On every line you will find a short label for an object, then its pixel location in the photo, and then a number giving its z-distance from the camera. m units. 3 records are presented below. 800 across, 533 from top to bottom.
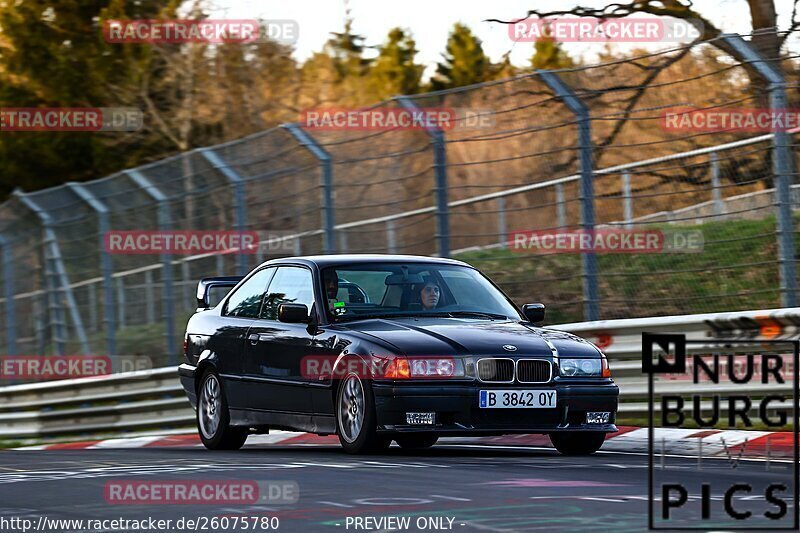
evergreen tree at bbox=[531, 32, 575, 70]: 46.44
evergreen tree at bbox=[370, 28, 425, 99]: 58.59
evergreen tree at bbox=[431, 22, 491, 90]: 67.81
